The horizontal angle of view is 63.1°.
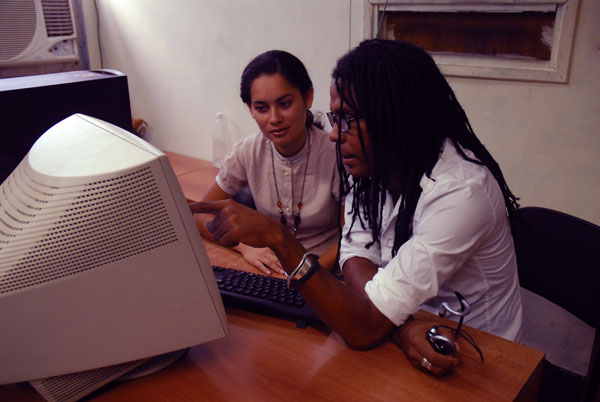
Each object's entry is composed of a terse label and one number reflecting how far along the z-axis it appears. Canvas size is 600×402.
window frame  1.44
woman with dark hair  1.45
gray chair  1.09
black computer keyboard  0.95
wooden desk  0.77
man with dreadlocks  0.89
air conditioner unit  2.35
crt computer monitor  0.66
